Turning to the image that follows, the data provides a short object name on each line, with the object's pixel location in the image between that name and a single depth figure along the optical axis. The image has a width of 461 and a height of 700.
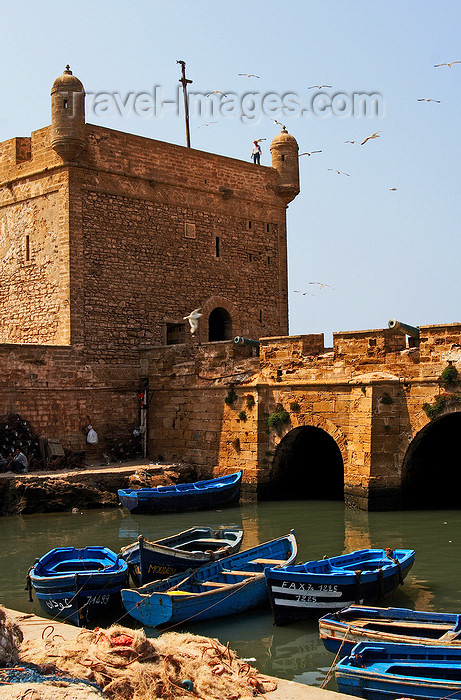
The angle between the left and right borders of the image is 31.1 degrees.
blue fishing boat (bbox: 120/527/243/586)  11.69
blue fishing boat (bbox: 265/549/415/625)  10.81
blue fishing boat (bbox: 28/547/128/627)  10.93
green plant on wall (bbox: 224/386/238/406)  21.28
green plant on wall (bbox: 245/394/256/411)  20.78
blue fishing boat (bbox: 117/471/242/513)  18.88
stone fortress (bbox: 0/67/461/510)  18.23
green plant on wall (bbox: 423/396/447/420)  17.45
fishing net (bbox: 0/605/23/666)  6.68
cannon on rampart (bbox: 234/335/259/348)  21.22
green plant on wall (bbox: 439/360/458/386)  17.28
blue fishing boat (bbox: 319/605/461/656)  8.72
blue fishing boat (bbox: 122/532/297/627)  10.66
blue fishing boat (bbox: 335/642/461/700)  7.66
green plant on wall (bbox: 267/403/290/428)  20.12
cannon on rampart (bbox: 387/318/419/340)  17.84
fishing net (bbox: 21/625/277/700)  6.89
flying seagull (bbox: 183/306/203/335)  23.59
